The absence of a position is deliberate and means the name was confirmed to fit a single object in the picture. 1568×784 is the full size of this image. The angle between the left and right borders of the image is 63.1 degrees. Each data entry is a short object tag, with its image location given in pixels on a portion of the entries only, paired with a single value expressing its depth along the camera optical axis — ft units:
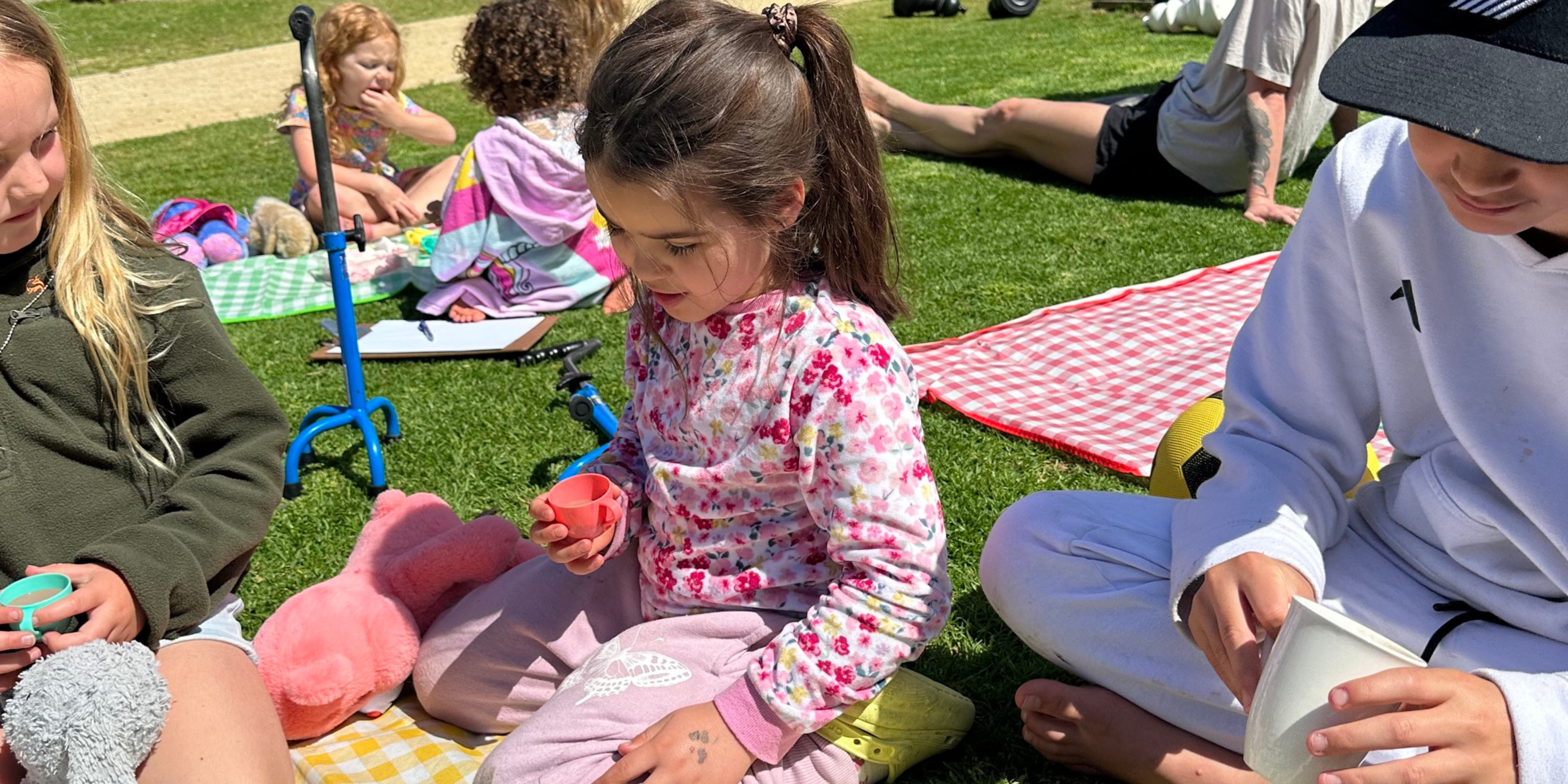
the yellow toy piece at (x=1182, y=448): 8.34
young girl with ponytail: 6.14
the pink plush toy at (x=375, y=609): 7.53
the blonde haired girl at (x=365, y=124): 18.75
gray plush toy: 5.88
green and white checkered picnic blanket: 16.56
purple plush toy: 18.21
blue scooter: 10.96
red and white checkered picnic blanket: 11.17
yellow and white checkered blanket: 7.40
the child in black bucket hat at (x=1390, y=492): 4.53
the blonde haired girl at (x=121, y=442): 6.34
